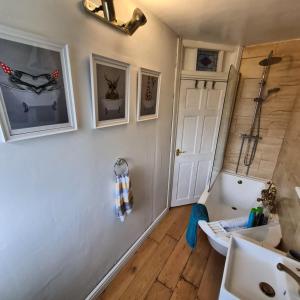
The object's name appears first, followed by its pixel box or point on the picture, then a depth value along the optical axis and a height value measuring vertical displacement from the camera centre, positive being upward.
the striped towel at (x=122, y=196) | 1.43 -0.85
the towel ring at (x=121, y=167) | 1.43 -0.62
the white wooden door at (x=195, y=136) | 2.28 -0.58
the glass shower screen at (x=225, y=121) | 2.20 -0.35
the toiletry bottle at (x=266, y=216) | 1.64 -1.12
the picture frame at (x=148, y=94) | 1.47 -0.02
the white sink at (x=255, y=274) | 0.92 -1.00
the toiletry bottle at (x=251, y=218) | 1.61 -1.10
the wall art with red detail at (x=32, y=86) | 0.71 +0.01
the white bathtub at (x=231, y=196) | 2.34 -1.40
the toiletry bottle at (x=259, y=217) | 1.61 -1.08
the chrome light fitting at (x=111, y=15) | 0.93 +0.43
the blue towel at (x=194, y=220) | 1.75 -1.23
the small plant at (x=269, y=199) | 1.80 -1.05
